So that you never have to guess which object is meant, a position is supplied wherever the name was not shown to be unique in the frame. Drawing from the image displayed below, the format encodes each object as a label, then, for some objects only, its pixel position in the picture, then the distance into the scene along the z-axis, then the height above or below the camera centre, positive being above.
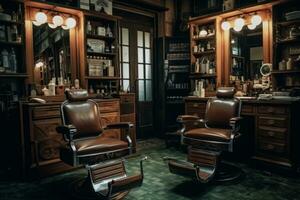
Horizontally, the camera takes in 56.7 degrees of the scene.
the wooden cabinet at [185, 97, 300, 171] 3.32 -0.57
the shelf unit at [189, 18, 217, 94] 4.85 +0.59
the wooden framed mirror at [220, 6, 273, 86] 4.14 +0.62
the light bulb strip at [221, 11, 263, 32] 4.21 +1.01
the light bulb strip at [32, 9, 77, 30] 3.86 +0.99
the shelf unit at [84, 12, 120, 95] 4.39 +0.56
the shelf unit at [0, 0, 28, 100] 3.58 +0.51
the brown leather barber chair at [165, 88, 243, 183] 2.91 -0.61
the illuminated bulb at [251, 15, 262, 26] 4.18 +1.00
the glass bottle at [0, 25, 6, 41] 3.58 +0.72
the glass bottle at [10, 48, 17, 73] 3.66 +0.36
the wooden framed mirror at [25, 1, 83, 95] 3.83 +0.62
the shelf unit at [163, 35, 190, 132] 5.45 +0.21
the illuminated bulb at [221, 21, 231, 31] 4.56 +1.00
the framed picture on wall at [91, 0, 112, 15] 4.47 +1.35
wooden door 5.30 +0.39
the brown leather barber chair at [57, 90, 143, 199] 2.55 -0.60
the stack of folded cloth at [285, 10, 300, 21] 3.77 +0.96
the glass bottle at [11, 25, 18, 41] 3.66 +0.73
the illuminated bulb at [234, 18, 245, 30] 4.38 +1.00
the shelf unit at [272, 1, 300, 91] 3.86 +0.52
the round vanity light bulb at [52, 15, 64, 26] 4.05 +1.00
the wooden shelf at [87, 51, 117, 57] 4.44 +0.55
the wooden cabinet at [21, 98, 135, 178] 3.30 -0.63
